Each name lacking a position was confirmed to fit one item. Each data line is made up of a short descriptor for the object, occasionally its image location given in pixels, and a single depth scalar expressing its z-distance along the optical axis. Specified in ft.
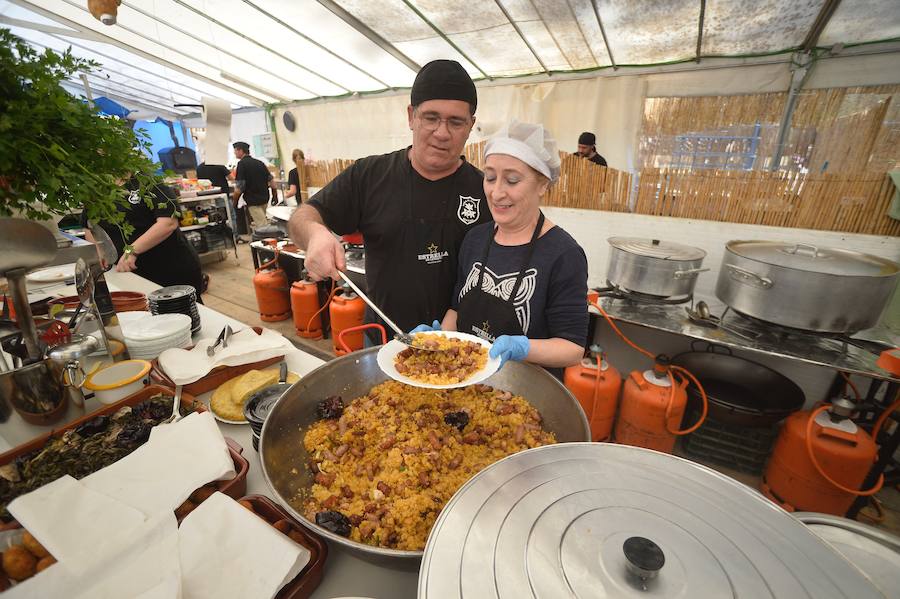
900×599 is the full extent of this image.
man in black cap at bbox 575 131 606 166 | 14.47
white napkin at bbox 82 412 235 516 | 2.98
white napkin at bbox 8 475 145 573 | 2.40
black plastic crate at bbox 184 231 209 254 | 24.80
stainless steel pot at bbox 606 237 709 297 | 9.20
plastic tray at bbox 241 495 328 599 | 2.66
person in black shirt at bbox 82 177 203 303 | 10.69
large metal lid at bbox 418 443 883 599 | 1.78
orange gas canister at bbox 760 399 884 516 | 7.47
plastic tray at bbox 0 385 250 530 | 3.34
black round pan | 9.20
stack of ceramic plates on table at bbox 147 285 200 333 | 6.64
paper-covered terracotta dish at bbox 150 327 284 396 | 5.14
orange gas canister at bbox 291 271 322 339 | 15.97
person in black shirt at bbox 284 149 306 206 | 26.63
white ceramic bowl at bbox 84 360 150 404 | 4.69
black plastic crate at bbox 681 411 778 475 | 9.82
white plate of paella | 4.53
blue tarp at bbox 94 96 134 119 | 18.56
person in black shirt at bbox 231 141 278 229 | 28.84
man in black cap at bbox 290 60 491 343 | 6.86
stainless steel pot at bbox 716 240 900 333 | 7.05
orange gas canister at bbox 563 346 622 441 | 9.71
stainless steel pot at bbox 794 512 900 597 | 2.41
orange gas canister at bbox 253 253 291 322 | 17.52
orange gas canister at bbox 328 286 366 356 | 14.03
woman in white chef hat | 5.49
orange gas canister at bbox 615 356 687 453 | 9.08
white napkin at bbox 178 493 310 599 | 2.42
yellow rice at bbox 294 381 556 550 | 3.34
